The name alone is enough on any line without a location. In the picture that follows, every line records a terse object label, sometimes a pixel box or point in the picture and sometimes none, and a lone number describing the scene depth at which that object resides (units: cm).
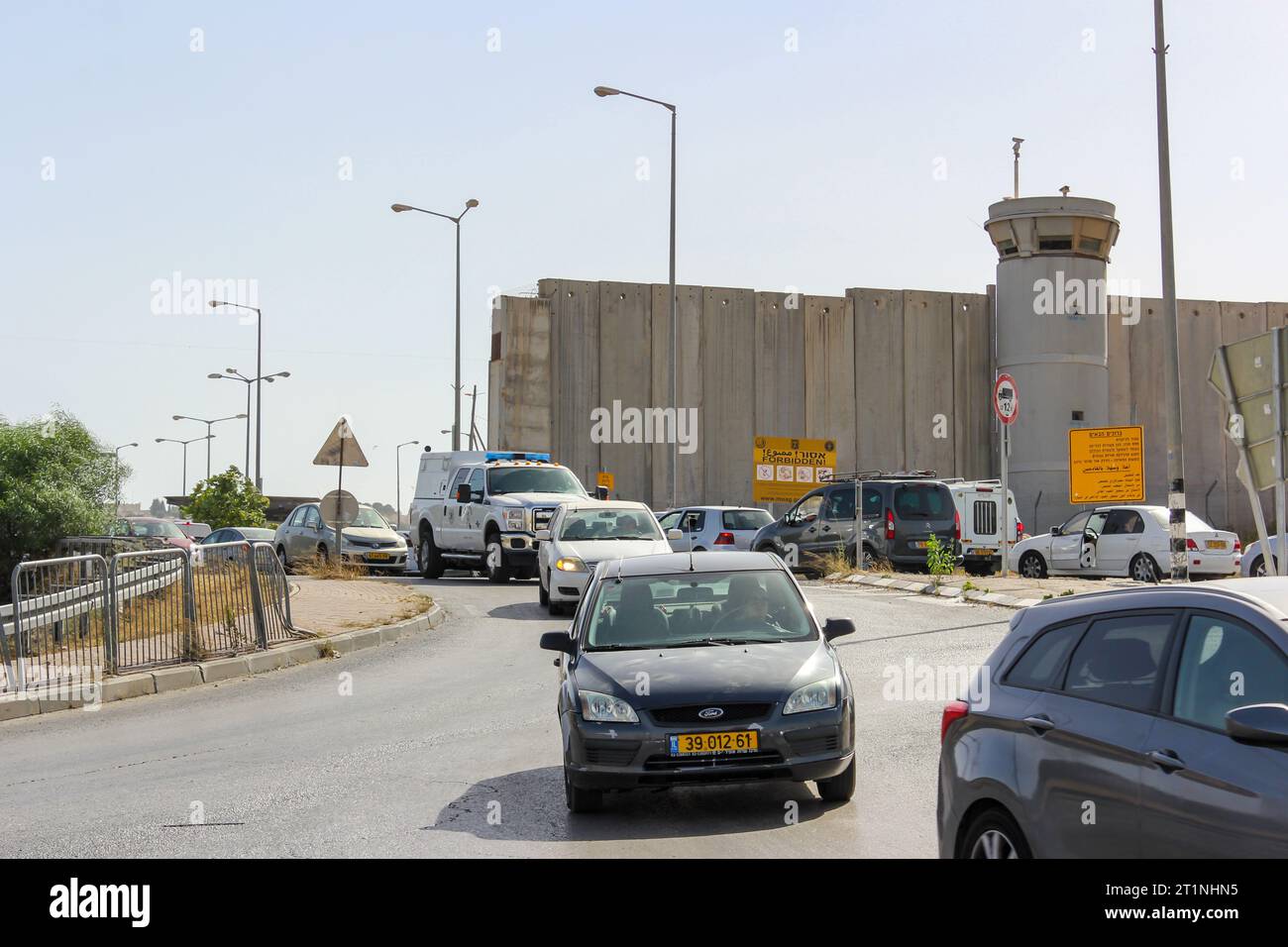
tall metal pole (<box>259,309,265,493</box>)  5109
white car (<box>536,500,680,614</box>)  2048
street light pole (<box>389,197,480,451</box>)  4197
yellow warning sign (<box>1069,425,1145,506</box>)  2969
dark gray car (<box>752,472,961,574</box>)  2708
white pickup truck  2677
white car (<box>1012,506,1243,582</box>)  2581
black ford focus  764
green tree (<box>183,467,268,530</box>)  4975
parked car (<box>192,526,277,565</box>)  3628
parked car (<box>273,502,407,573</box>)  3165
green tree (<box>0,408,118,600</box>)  2467
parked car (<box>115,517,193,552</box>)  3669
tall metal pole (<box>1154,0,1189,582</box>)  1784
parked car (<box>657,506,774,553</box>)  3053
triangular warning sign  2434
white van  3125
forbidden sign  3659
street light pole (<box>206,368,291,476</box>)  5620
